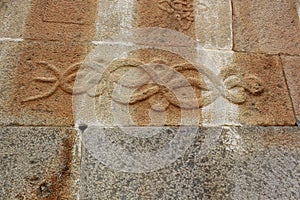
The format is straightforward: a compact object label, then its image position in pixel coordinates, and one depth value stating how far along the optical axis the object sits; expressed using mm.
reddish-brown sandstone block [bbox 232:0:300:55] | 1937
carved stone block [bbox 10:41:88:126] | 1596
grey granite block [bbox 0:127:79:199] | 1428
